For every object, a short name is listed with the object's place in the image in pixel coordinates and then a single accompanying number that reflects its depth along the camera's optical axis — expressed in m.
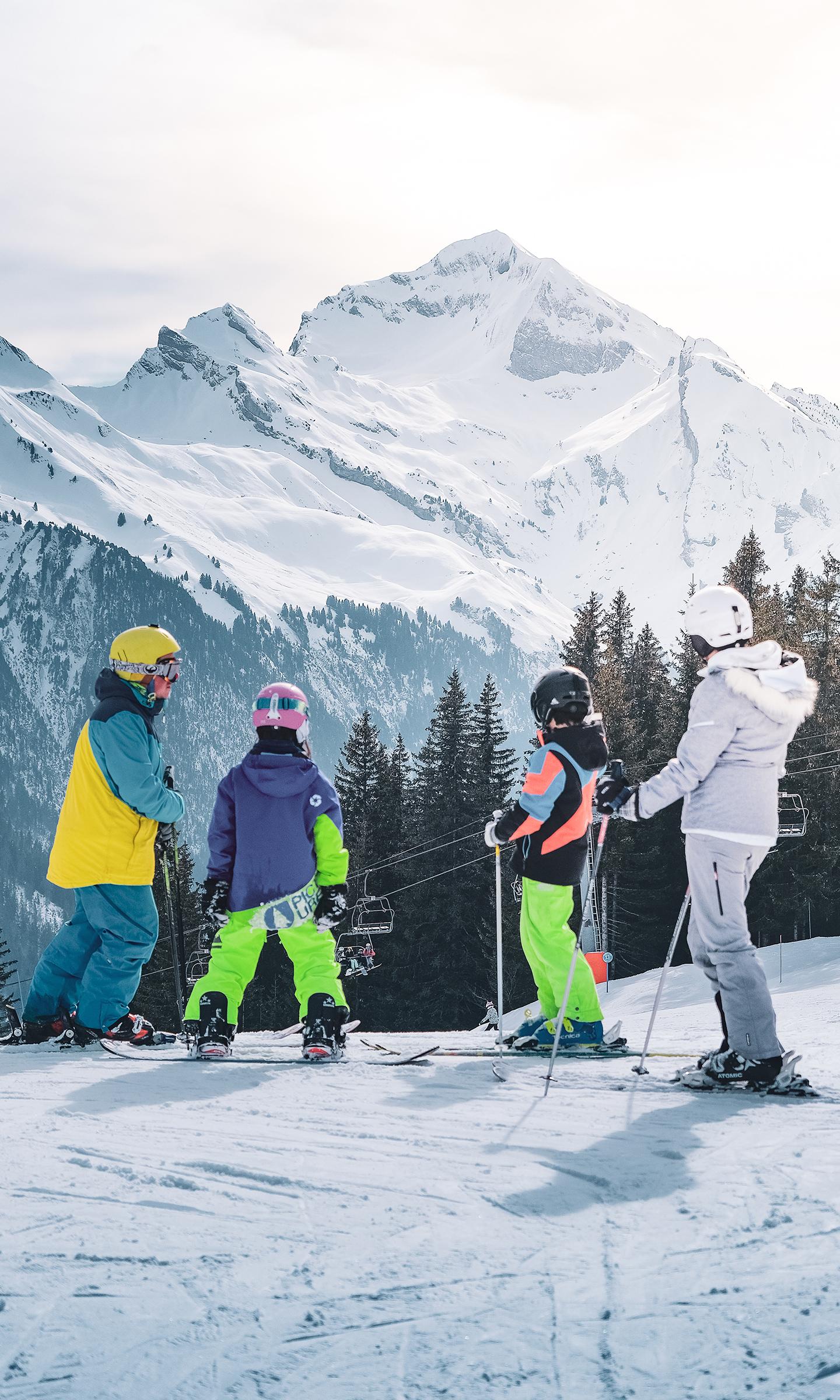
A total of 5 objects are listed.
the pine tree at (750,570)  34.53
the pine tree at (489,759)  32.22
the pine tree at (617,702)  31.19
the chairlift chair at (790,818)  13.12
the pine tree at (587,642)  36.26
